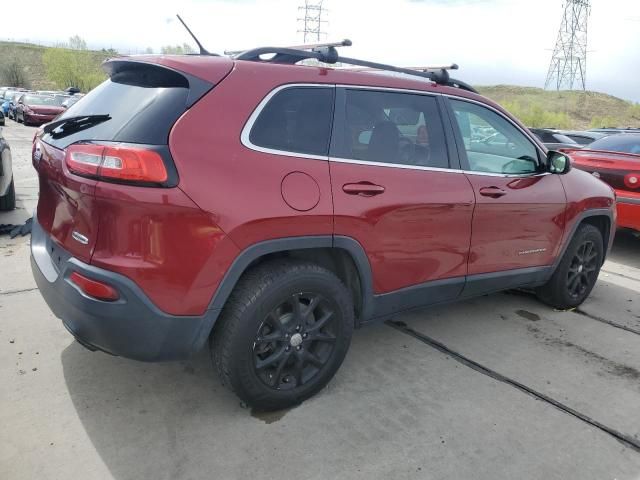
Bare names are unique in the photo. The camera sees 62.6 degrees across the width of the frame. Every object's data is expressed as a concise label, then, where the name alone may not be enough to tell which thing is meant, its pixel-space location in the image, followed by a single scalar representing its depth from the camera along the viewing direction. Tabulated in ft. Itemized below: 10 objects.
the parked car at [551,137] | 45.14
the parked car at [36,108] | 71.82
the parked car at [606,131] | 46.96
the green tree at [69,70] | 277.23
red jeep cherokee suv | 7.65
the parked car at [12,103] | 83.71
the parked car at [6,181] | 19.83
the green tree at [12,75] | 270.05
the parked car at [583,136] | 47.70
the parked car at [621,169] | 19.74
